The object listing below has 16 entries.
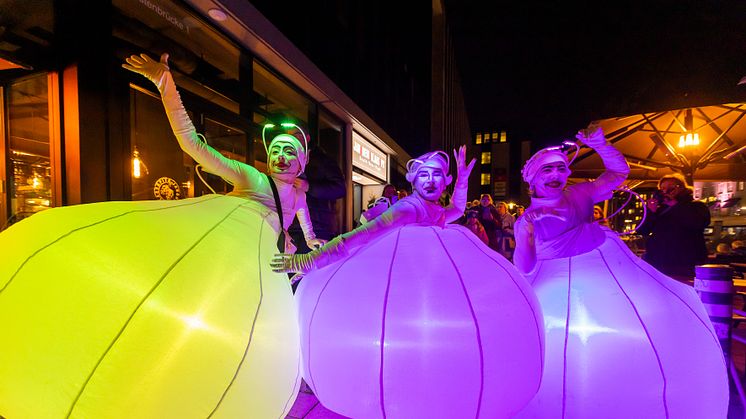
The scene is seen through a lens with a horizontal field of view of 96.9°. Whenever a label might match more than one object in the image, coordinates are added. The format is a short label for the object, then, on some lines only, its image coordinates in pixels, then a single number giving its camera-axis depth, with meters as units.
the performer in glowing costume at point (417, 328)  1.37
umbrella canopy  7.38
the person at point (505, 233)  8.78
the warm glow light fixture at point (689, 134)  7.29
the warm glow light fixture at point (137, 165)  4.26
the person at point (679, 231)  3.78
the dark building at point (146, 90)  3.42
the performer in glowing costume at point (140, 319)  1.18
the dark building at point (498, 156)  44.22
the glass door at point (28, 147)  3.58
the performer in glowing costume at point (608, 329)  1.69
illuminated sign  10.70
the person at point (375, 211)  2.10
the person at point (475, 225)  6.66
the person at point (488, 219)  7.84
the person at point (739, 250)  6.66
